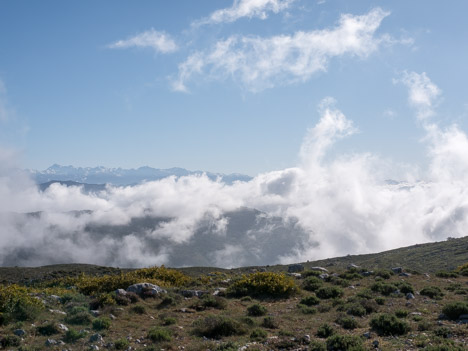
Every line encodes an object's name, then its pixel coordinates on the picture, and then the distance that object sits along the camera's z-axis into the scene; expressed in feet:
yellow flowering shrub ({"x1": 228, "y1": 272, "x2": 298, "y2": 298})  69.82
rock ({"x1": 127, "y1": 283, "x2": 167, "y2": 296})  64.54
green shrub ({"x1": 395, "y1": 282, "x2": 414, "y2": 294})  70.64
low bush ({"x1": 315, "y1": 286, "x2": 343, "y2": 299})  67.89
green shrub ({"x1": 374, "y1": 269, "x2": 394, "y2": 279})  91.30
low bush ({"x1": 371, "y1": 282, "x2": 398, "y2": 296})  70.59
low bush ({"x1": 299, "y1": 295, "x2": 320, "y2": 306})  62.69
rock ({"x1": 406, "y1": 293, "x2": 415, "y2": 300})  64.78
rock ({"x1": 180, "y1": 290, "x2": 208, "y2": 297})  67.24
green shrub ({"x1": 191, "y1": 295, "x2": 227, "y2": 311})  58.57
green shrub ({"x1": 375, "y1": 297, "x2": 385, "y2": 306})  61.16
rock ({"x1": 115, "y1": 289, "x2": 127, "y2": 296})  60.08
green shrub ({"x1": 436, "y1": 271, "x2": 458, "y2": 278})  97.55
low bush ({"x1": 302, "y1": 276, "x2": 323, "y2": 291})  76.33
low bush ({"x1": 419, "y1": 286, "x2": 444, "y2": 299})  67.09
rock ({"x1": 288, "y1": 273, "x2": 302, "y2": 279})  92.22
